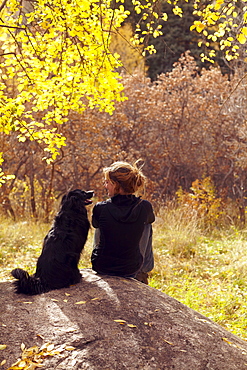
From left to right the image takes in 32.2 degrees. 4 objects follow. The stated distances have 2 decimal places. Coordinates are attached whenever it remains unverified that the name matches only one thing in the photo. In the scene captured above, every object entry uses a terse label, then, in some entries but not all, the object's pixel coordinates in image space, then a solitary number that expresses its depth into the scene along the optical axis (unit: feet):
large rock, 9.32
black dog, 11.85
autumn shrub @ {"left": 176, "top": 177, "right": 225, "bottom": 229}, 31.12
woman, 12.32
